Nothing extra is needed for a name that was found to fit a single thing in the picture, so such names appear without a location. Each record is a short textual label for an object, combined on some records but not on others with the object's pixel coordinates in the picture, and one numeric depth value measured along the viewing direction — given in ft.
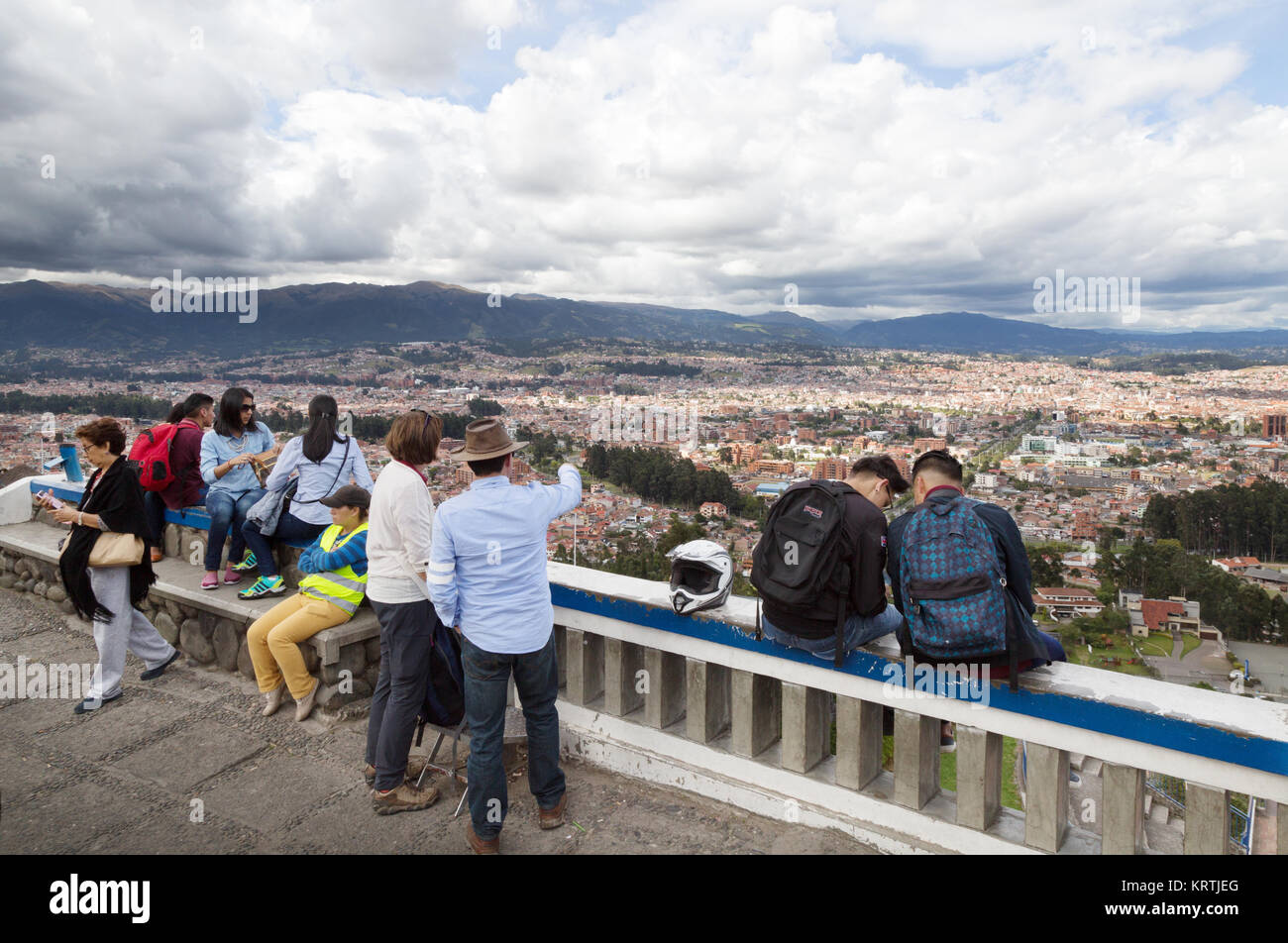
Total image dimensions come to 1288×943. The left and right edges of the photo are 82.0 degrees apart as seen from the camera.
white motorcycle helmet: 9.04
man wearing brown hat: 8.36
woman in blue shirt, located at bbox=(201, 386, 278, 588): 14.39
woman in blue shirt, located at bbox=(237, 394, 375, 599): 13.50
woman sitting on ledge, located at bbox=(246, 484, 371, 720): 11.32
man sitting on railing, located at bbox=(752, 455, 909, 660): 7.77
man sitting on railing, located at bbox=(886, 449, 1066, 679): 7.15
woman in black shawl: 12.70
